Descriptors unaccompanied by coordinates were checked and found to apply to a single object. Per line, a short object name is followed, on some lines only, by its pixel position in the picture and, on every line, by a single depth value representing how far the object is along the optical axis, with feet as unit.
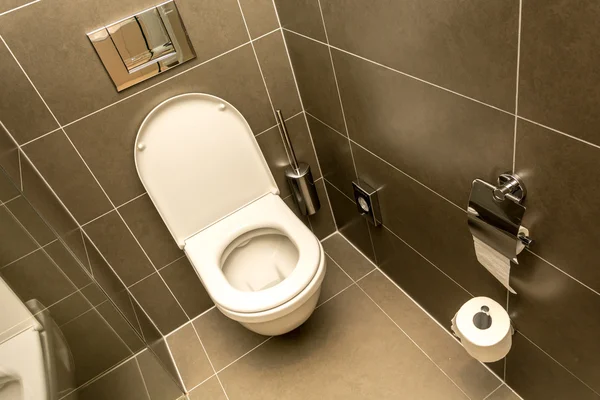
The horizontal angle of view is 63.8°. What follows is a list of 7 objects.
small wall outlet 5.17
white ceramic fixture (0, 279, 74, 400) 3.86
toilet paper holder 3.09
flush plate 4.33
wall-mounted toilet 4.64
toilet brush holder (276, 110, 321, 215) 5.58
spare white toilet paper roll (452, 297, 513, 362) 3.71
